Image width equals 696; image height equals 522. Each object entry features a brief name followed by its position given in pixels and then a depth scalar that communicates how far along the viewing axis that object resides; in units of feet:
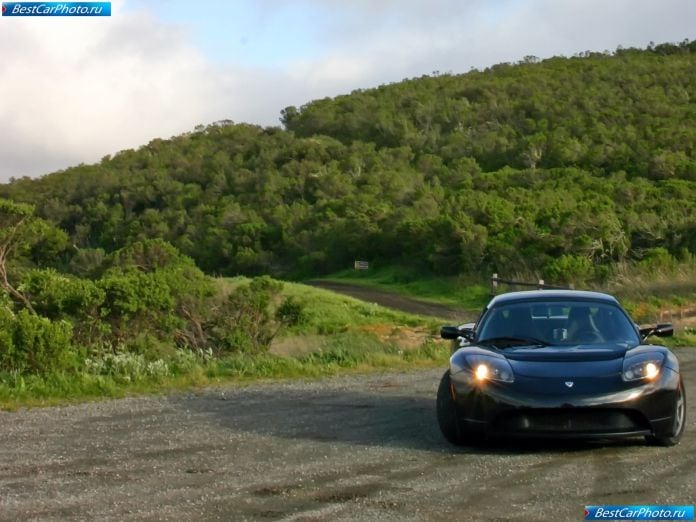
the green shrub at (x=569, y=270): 136.05
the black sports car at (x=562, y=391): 27.94
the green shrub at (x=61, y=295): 69.05
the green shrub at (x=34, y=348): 53.26
